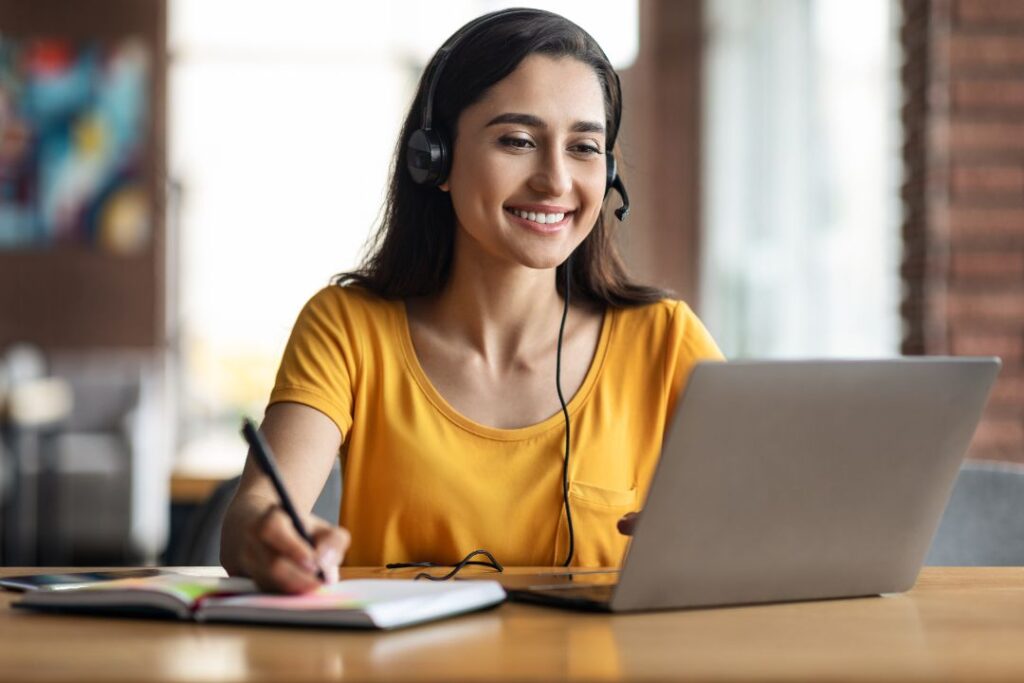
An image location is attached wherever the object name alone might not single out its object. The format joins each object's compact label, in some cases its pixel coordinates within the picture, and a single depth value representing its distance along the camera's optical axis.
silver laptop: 1.79
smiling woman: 2.21
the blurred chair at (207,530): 2.49
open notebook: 1.77
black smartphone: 1.93
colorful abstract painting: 7.36
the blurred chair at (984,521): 2.30
